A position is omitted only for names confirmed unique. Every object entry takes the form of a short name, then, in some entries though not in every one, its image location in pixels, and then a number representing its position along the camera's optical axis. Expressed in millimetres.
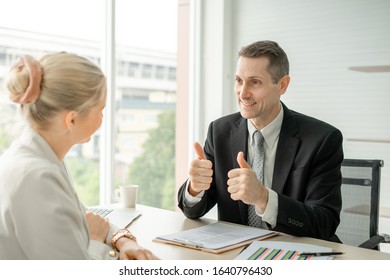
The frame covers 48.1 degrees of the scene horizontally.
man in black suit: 1696
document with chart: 1340
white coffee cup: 2104
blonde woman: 975
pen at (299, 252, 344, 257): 1362
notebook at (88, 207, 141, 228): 1785
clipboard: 1453
